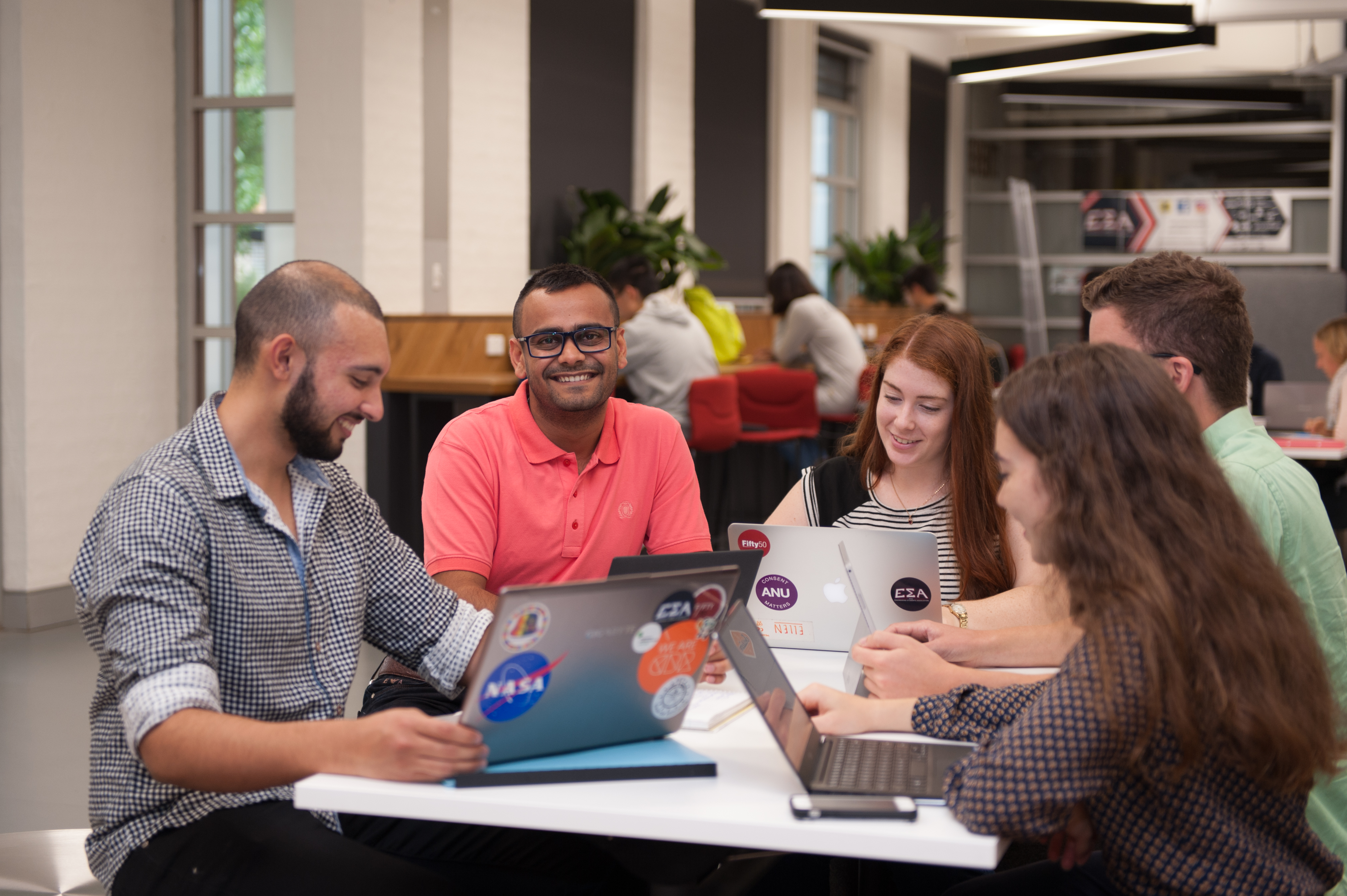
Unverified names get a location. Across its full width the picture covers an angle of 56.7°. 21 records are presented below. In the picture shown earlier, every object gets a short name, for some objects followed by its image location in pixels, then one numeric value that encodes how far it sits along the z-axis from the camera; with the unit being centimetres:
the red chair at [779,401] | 626
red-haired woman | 237
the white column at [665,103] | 764
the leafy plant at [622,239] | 658
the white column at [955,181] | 1261
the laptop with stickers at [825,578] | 195
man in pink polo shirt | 243
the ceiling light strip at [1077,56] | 695
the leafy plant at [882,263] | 1027
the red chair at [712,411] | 560
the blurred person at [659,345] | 578
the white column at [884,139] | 1099
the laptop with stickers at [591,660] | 135
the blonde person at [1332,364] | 535
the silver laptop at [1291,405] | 581
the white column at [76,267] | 481
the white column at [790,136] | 922
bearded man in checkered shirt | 147
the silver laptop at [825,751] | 145
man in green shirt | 181
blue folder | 144
